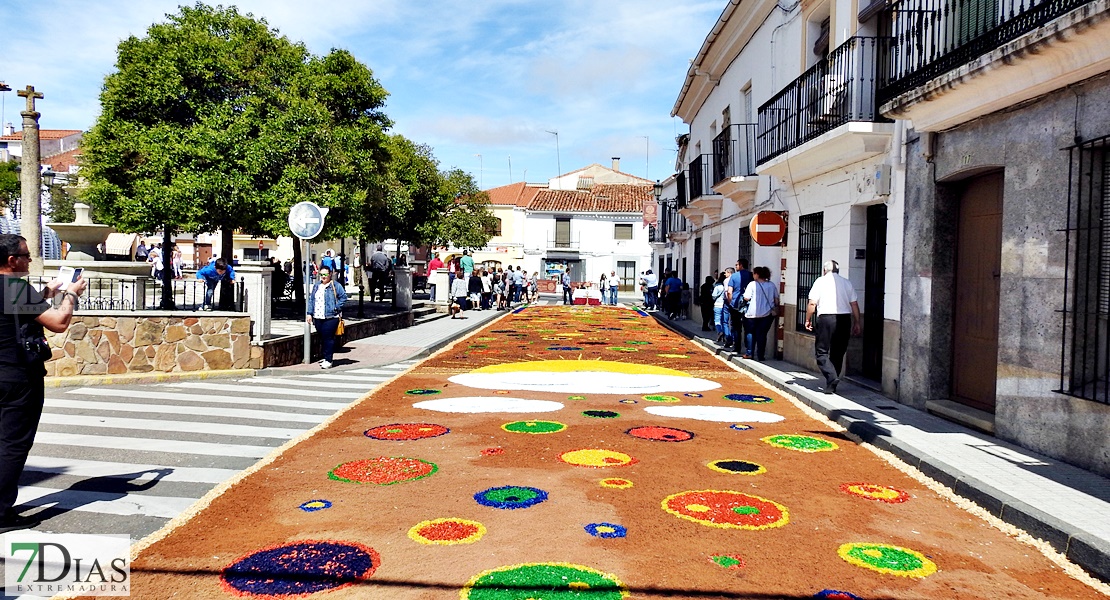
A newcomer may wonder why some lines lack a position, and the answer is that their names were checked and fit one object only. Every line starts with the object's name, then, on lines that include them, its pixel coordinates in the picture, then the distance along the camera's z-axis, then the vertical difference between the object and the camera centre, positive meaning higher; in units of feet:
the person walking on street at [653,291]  108.17 -3.18
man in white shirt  31.45 -1.86
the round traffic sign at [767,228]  42.91 +2.48
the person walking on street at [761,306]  42.55 -2.07
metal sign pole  39.55 -3.73
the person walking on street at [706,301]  67.56 -2.84
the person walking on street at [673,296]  85.66 -3.13
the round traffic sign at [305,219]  38.83 +2.57
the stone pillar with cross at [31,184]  53.01 +5.87
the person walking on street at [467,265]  83.41 +0.39
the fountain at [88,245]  54.19 +1.62
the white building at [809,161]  33.53 +6.34
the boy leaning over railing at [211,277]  57.62 -0.84
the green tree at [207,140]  48.60 +8.57
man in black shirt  14.47 -1.88
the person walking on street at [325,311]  39.63 -2.38
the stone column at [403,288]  69.26 -1.90
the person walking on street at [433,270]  88.17 -0.23
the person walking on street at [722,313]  52.34 -3.17
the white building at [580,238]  194.59 +8.31
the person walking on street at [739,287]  46.02 -1.05
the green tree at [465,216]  125.49 +10.32
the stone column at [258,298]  37.29 -1.61
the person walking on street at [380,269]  81.10 -0.14
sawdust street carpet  12.39 -5.28
